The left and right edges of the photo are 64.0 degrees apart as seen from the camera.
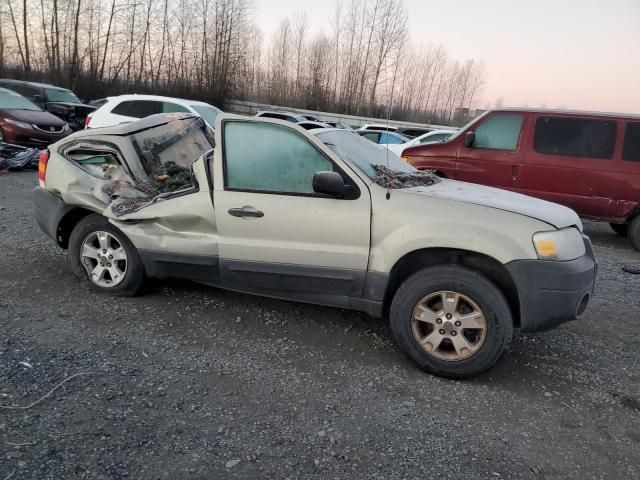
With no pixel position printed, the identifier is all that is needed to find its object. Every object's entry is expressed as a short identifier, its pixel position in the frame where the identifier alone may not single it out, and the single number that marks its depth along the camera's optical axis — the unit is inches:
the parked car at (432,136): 503.0
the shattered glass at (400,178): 146.6
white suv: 435.5
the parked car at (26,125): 480.1
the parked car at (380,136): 615.8
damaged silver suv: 129.8
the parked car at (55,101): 669.3
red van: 289.4
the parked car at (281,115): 661.8
